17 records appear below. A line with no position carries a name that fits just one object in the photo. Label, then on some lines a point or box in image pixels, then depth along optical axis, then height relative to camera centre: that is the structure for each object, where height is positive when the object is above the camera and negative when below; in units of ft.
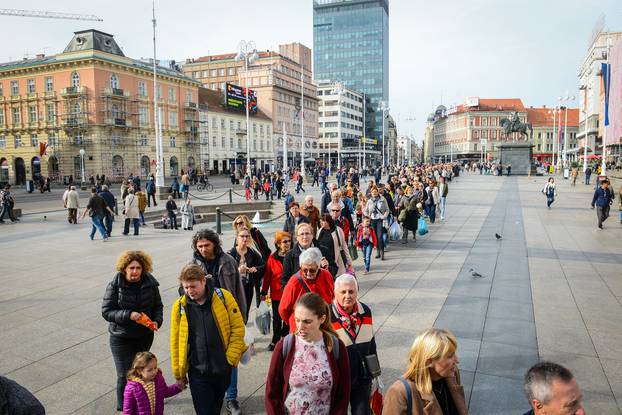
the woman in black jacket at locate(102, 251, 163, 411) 12.82 -3.77
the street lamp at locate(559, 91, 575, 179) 168.76 +25.95
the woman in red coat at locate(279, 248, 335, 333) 13.88 -3.43
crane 206.98 +78.86
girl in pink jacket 11.34 -5.39
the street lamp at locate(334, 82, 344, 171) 341.41 +47.84
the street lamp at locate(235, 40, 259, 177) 141.59 +38.59
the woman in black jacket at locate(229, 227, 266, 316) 17.44 -3.37
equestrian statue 189.67 +17.62
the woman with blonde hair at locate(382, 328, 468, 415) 7.99 -3.80
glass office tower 432.66 +117.51
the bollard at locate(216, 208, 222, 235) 46.80 -4.78
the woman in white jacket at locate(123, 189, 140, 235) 47.19 -3.81
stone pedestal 179.11 +4.58
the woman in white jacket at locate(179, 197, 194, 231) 52.90 -5.03
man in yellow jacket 11.19 -4.12
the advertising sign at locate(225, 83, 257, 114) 177.36 +29.88
